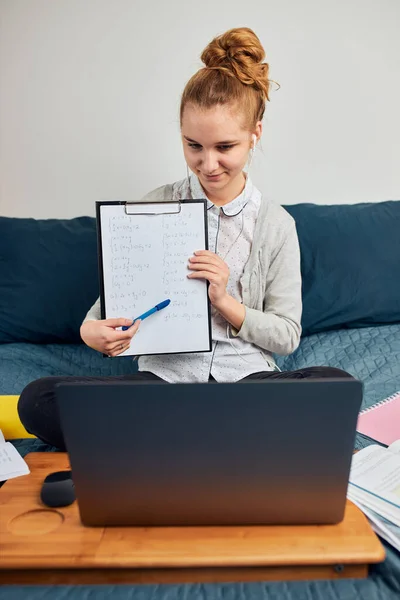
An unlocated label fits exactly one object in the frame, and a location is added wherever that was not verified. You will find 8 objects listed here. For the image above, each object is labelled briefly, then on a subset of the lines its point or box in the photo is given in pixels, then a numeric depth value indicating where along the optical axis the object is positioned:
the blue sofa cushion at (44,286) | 1.79
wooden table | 0.74
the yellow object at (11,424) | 1.31
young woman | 1.22
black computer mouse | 0.87
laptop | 0.71
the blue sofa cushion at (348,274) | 1.78
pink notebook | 1.22
